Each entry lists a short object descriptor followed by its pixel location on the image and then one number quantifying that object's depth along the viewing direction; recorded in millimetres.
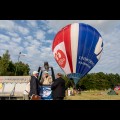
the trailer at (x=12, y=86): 6687
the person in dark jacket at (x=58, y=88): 2724
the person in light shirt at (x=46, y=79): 3060
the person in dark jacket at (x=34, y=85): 2727
